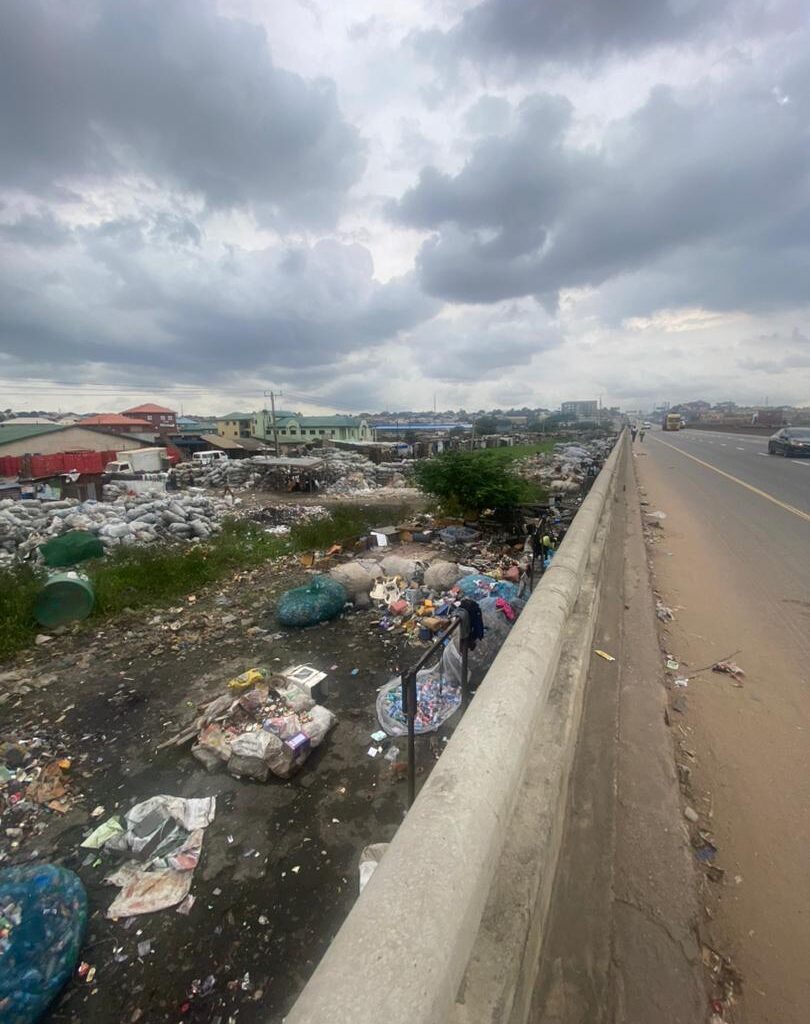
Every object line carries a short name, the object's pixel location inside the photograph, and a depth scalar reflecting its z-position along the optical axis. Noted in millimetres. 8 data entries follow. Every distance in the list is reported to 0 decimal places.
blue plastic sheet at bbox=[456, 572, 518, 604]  5352
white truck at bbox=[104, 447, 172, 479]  23797
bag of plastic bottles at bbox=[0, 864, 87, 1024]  1892
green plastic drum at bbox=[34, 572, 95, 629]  5770
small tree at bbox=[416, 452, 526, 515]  10078
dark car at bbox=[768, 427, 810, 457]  18062
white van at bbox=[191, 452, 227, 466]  30156
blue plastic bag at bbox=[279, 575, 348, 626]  5551
